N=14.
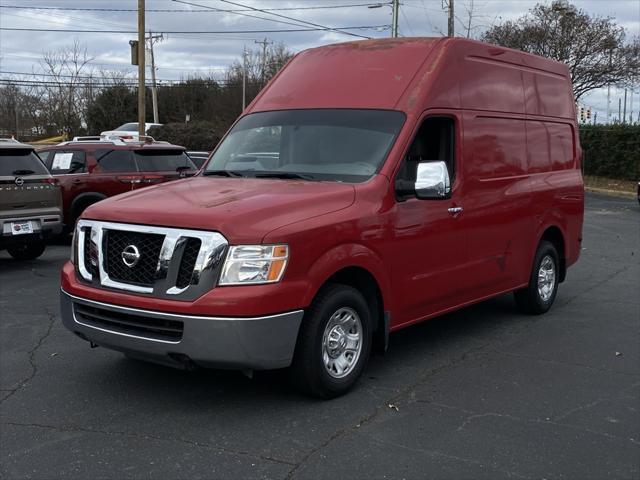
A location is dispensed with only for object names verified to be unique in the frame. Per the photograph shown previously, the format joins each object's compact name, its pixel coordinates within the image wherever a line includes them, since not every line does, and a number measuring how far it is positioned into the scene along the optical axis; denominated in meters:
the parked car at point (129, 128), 36.03
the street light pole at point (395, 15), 33.78
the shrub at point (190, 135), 39.16
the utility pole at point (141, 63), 22.95
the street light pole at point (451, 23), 29.16
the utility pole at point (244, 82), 61.06
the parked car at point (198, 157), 18.22
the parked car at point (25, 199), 9.77
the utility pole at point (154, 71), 56.81
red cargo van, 4.30
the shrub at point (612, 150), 31.34
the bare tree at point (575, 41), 35.62
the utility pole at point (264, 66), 66.36
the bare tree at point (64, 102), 50.57
